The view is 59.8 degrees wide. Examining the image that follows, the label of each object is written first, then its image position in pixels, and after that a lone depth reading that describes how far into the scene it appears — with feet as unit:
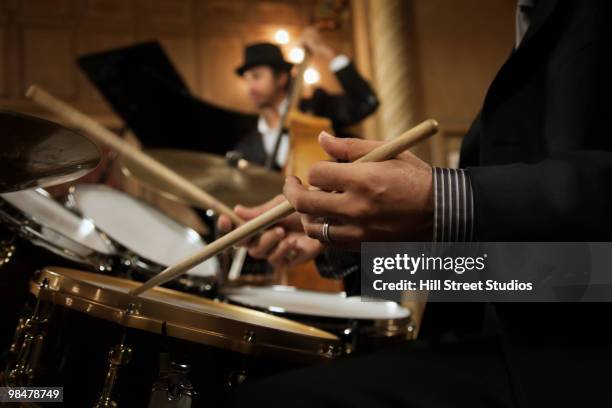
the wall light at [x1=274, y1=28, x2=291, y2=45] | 13.64
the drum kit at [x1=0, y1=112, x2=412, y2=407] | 2.02
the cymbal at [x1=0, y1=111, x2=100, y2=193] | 2.20
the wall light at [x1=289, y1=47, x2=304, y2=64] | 12.39
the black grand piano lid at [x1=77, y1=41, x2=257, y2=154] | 8.11
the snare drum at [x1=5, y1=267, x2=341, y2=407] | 2.01
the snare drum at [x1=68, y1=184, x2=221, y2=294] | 4.06
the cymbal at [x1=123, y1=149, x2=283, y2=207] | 6.17
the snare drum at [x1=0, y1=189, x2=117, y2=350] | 2.85
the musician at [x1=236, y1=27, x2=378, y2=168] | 9.55
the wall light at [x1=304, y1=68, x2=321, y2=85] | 13.29
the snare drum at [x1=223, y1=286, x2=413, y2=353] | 2.99
